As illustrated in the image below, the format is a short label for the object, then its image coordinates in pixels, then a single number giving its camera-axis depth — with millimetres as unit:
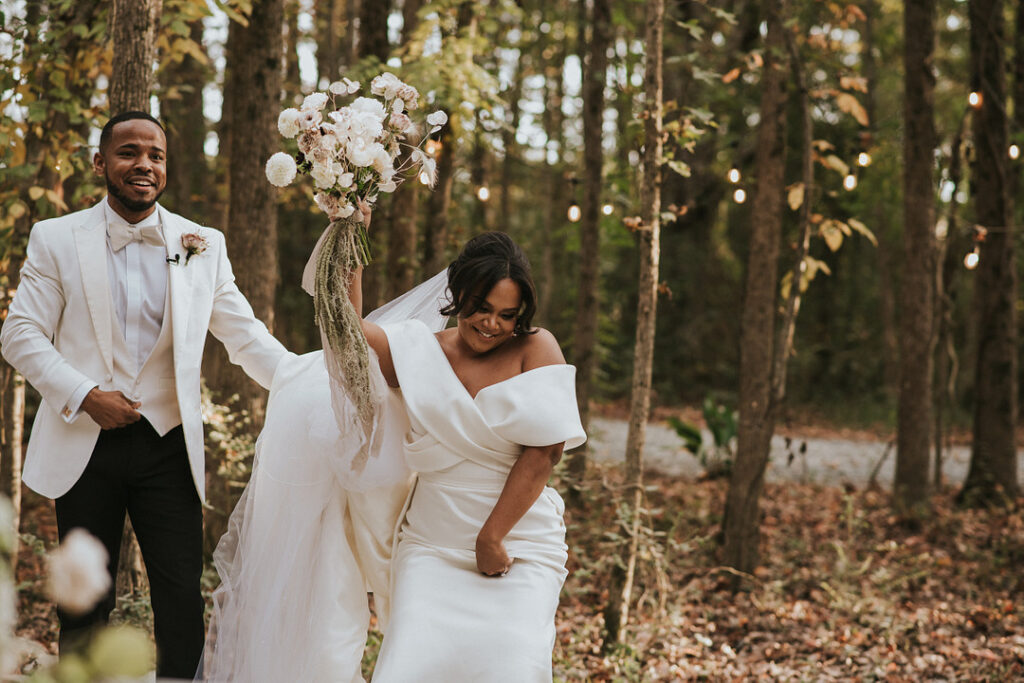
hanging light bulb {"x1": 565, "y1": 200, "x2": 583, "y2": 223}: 7043
